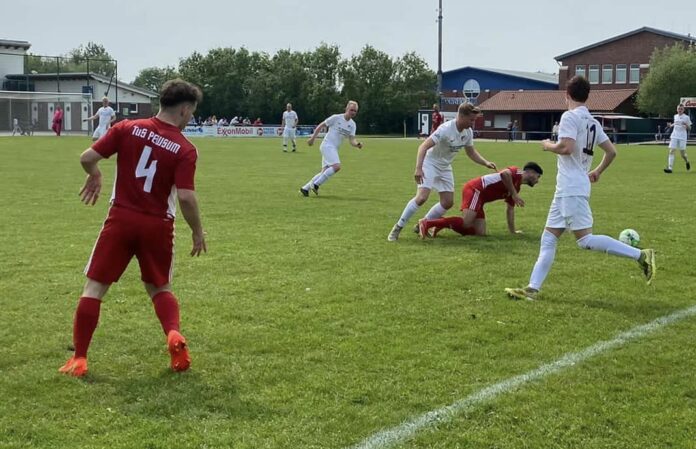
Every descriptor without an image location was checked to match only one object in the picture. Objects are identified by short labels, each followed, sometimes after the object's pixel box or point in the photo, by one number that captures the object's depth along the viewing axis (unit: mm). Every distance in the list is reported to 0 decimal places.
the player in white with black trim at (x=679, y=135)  24500
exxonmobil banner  62378
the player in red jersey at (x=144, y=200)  5152
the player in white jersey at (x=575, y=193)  7102
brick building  79812
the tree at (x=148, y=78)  138900
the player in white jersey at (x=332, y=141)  16438
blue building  90750
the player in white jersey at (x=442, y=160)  10383
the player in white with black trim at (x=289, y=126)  36188
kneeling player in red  10859
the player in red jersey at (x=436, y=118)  33566
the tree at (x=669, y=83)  71312
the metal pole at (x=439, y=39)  63750
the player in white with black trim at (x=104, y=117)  33297
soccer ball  8938
